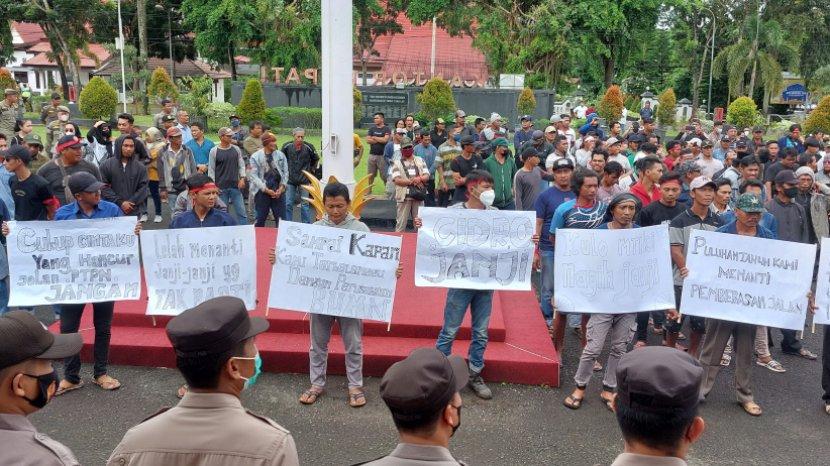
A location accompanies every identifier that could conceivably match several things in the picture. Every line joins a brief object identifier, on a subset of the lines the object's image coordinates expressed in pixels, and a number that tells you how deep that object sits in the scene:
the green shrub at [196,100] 30.22
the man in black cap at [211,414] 2.32
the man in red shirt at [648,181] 7.49
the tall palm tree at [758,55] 42.16
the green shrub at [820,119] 21.27
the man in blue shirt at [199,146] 11.73
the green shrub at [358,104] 31.66
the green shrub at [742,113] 27.80
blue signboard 51.16
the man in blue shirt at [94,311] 5.79
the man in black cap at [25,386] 2.32
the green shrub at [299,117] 33.47
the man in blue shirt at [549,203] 7.14
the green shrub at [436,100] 27.37
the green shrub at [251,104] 27.52
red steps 6.27
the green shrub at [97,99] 26.25
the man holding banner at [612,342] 5.73
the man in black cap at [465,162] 10.29
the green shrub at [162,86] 33.16
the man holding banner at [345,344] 5.75
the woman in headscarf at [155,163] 12.52
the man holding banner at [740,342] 5.76
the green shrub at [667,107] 33.25
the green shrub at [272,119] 30.69
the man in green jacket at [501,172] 9.23
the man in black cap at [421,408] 2.29
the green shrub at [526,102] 30.53
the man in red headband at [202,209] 5.99
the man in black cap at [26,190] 6.96
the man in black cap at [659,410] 2.18
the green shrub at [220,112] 30.52
